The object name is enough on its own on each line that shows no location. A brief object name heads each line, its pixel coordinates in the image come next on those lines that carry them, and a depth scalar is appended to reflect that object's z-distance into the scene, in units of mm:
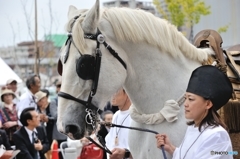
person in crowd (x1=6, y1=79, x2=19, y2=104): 15016
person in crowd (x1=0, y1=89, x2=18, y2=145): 12416
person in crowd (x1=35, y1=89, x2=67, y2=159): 13256
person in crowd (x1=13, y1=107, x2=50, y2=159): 10777
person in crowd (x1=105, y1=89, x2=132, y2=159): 6522
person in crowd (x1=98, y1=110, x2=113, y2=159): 12091
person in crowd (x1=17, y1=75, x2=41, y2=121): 13010
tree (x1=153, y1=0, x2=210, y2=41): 27521
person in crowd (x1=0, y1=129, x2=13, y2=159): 10884
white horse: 4860
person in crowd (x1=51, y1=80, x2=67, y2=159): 13301
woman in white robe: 4286
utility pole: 23465
